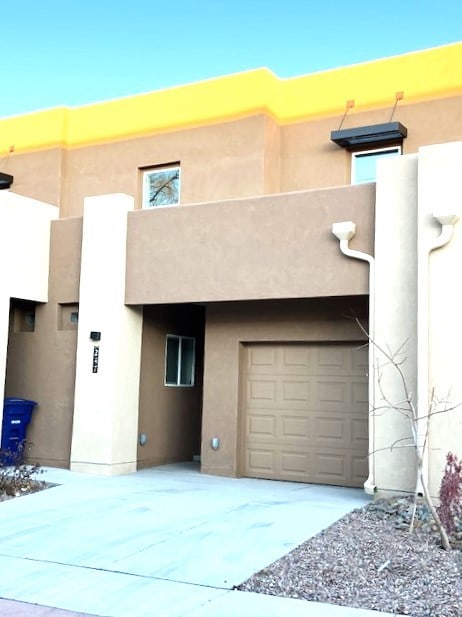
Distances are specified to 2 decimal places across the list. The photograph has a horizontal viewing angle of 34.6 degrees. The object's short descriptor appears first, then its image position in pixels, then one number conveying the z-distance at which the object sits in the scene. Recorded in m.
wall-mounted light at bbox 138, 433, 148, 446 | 13.30
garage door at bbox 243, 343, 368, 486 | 11.91
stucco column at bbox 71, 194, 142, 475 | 12.40
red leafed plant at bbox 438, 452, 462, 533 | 7.97
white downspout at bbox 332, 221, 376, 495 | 10.22
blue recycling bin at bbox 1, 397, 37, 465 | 12.73
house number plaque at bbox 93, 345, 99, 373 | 12.57
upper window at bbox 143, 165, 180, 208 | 14.89
